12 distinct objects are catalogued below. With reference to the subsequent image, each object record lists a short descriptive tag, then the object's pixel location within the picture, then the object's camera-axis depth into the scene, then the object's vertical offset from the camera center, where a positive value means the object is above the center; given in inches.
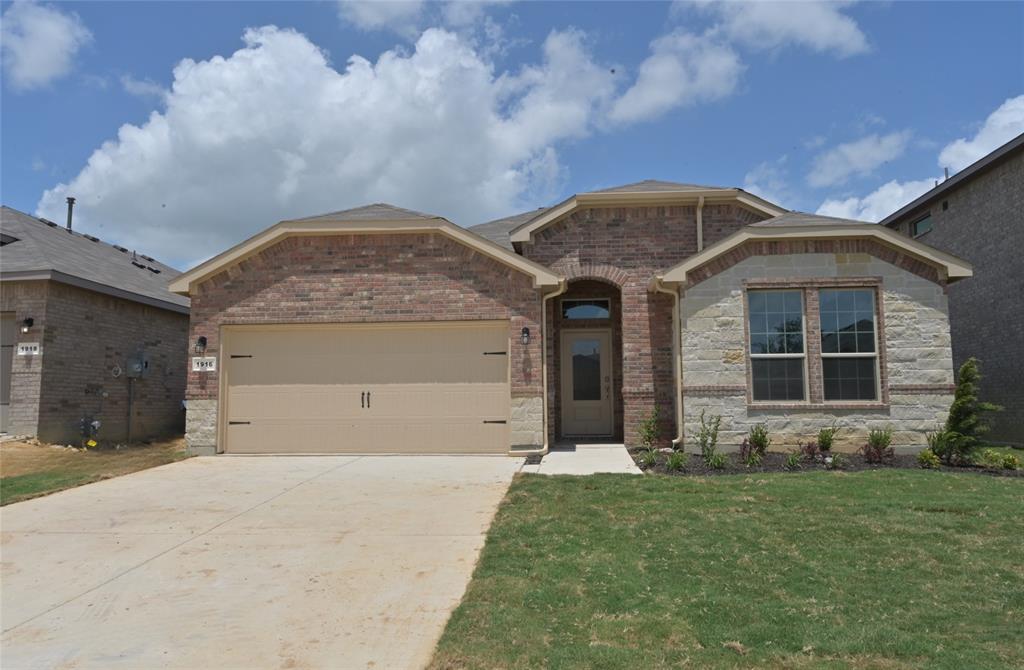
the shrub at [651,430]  447.8 -30.5
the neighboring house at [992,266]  529.7 +96.2
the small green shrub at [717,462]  366.9 -42.1
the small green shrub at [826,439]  395.5 -32.0
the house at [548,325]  410.6 +39.0
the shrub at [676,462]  364.2 -41.9
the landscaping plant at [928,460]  372.2 -42.2
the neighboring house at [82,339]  495.8 +39.5
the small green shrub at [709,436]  392.8 -30.2
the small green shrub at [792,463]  364.8 -42.7
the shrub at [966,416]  376.2 -17.9
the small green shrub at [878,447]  382.0 -36.3
